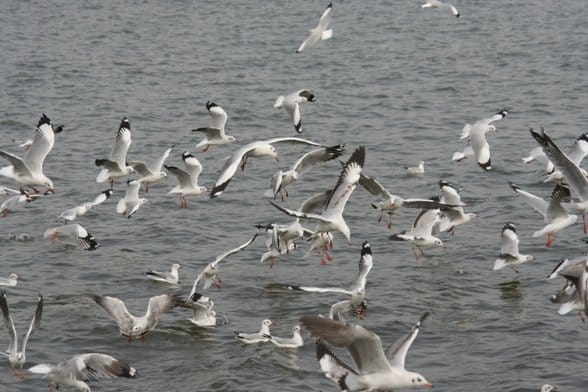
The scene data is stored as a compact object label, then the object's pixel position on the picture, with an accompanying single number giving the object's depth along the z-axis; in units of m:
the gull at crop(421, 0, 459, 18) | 25.55
